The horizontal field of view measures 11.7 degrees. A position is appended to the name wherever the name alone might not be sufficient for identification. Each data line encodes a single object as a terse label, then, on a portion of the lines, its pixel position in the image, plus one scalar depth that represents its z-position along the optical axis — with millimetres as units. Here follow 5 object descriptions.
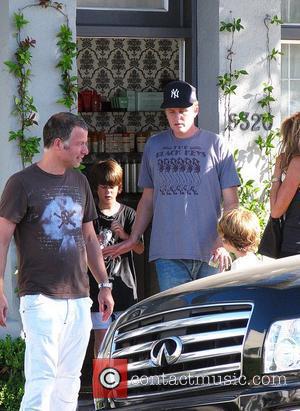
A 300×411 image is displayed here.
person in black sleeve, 10269
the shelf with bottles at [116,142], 14323
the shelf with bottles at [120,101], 15290
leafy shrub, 9990
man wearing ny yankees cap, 9706
